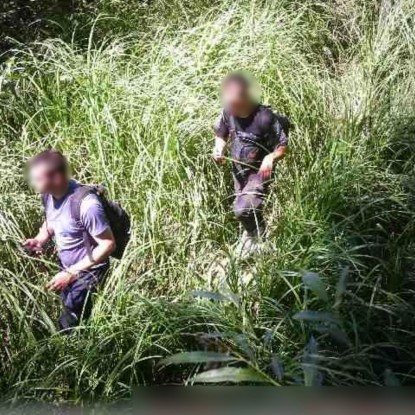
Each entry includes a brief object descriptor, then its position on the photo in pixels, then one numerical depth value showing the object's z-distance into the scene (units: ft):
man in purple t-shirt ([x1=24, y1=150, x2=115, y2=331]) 9.86
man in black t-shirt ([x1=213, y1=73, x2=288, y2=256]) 12.22
